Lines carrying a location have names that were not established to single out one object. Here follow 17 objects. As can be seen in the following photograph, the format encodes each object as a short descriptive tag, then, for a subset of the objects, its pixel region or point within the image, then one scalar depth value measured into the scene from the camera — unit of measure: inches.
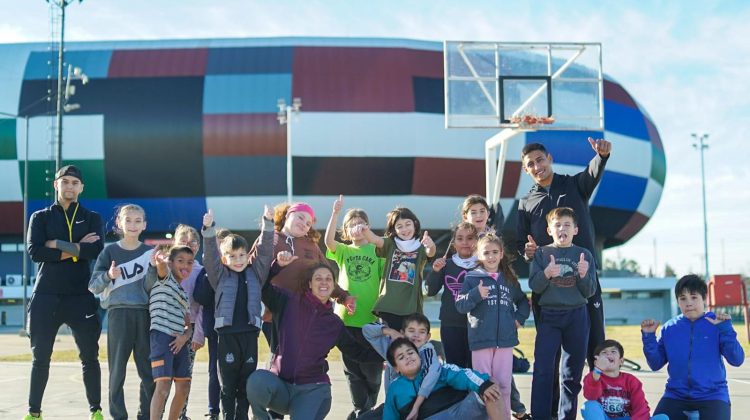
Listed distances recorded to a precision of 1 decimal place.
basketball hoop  580.4
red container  655.1
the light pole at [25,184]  954.5
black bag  322.4
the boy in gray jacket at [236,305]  215.5
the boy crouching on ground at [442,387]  196.2
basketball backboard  612.7
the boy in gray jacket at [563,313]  216.2
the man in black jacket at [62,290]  228.1
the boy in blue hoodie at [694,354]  204.2
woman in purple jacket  201.0
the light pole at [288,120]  953.5
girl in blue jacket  213.8
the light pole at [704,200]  1774.1
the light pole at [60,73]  821.5
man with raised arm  229.3
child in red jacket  199.6
